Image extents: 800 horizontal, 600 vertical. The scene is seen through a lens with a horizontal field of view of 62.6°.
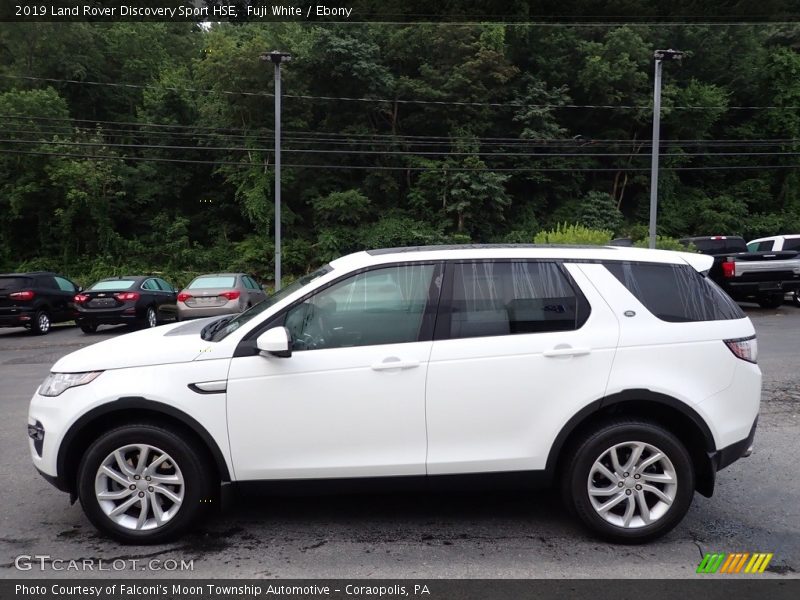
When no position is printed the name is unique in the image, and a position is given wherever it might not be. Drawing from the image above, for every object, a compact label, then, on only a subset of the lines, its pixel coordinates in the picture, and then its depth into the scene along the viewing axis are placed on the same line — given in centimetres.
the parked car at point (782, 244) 1861
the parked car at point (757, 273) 1684
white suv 384
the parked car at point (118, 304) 1642
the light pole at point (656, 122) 2293
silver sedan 1563
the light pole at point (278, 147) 2284
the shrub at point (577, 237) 1930
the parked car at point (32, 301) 1638
